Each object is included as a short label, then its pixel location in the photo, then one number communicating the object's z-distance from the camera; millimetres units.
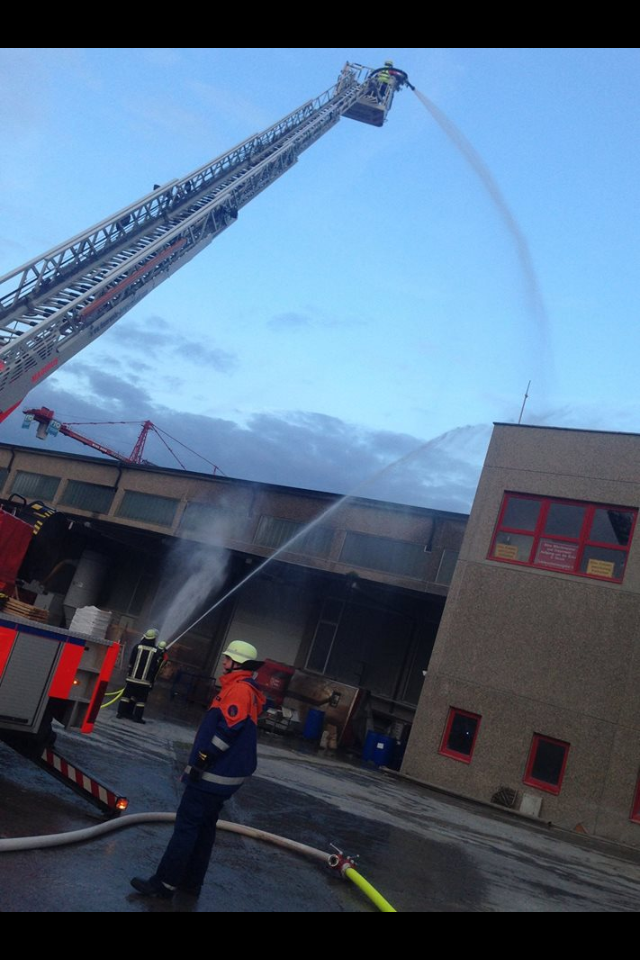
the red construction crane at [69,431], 47594
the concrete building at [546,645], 15398
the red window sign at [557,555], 16797
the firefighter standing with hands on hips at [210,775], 5301
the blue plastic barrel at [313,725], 19734
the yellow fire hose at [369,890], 5809
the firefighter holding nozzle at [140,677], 13586
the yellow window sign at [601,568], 16331
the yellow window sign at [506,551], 17556
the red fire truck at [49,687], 6535
